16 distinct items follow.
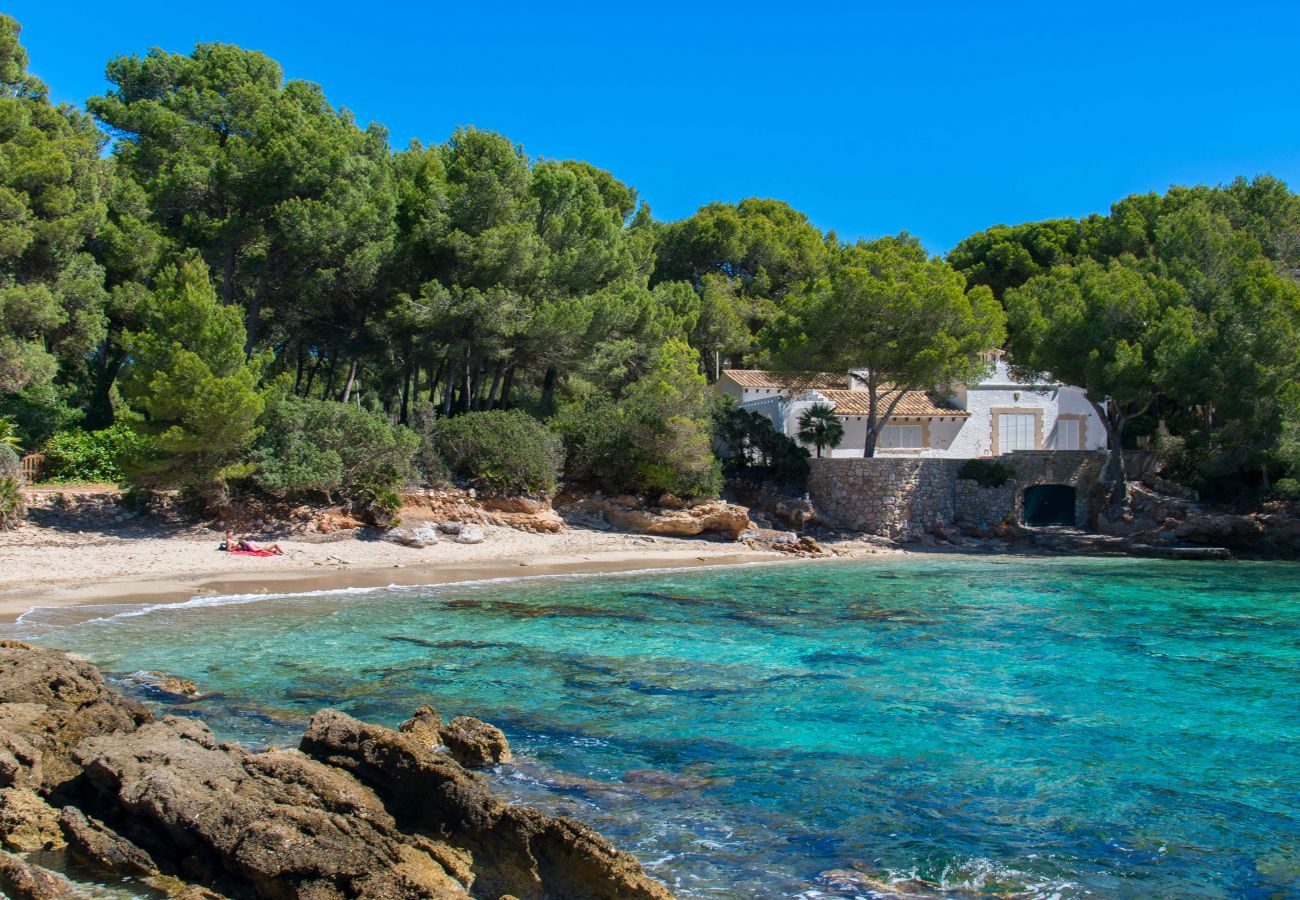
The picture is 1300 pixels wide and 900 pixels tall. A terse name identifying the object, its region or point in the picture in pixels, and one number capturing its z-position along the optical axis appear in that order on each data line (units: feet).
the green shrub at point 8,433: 84.28
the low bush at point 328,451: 84.53
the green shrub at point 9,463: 77.61
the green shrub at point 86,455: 91.40
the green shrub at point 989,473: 122.31
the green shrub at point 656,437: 104.68
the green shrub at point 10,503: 75.22
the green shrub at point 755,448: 120.78
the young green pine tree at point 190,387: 77.61
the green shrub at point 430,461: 97.40
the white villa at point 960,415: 133.59
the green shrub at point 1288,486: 105.91
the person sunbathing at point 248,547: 78.28
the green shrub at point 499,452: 98.78
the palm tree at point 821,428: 123.34
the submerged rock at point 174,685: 40.52
